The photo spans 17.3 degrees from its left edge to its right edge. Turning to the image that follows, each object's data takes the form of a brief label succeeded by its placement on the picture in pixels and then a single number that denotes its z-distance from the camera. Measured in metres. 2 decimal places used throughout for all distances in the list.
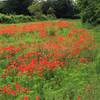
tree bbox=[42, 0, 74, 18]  62.81
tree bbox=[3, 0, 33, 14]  61.47
